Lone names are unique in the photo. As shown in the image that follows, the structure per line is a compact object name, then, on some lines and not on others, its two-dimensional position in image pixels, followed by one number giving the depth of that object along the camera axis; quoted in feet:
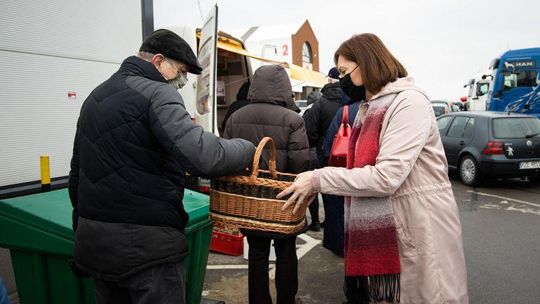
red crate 15.24
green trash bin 7.31
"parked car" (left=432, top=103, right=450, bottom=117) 71.92
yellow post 11.32
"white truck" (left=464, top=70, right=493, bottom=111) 57.54
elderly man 5.49
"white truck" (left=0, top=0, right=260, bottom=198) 11.82
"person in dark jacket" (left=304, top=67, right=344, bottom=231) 16.17
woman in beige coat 5.66
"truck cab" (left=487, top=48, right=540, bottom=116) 47.16
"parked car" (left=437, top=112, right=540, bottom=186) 26.50
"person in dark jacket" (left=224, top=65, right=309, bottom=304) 9.98
